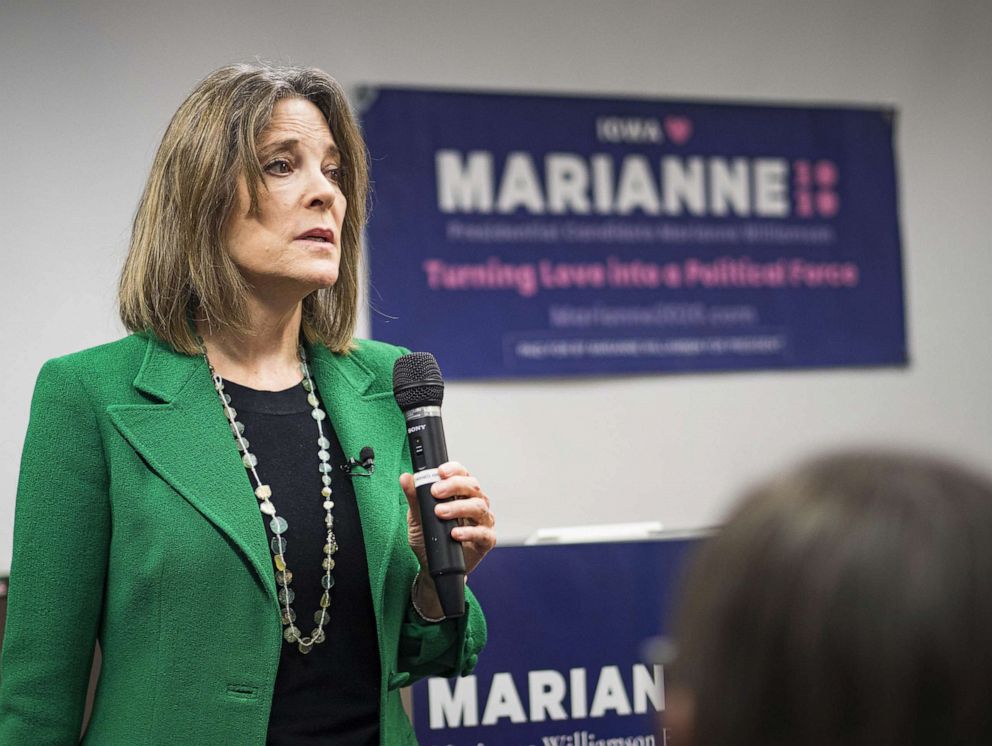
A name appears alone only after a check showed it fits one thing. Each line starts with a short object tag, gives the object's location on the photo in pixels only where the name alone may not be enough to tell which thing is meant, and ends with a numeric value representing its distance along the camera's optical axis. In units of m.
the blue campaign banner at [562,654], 2.86
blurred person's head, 1.12
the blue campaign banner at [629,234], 3.81
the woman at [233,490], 2.13
